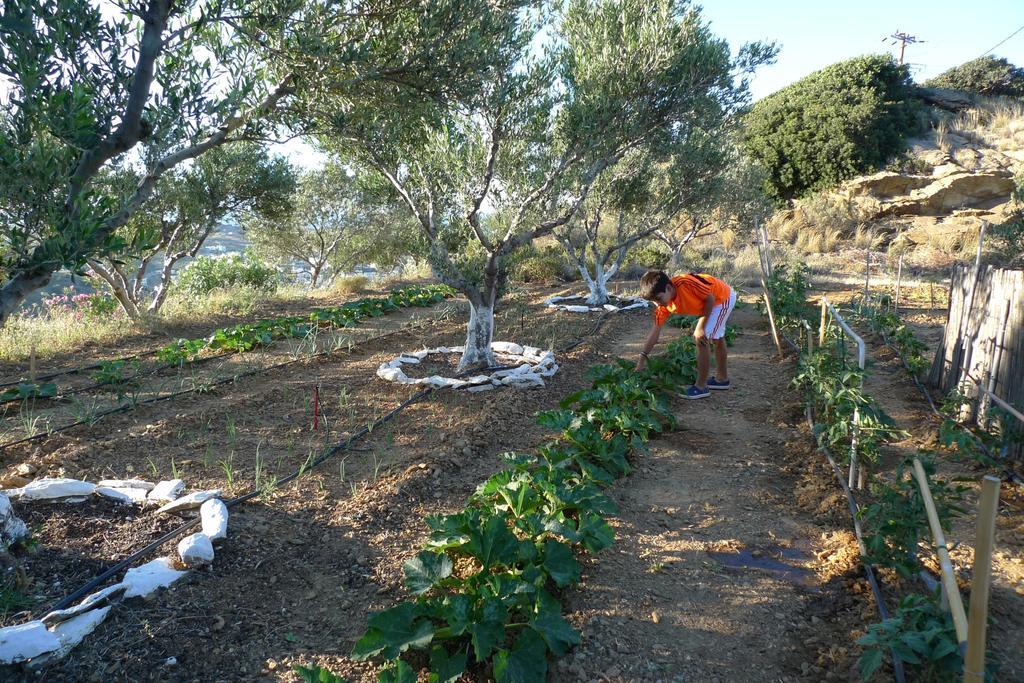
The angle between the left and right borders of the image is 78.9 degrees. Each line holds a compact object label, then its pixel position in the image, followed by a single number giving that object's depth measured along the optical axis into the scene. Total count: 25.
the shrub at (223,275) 15.62
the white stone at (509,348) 8.70
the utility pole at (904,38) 32.62
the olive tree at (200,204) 10.60
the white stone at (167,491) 4.04
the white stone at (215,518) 3.56
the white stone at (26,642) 2.46
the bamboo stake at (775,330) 8.41
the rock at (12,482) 4.16
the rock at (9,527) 3.20
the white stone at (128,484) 4.14
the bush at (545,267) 18.45
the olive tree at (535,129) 6.81
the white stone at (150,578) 3.03
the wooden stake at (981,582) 1.85
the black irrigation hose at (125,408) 5.16
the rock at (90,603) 2.69
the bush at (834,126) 22.52
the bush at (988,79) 28.44
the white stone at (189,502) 3.88
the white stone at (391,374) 7.29
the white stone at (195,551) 3.31
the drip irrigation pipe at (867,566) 2.41
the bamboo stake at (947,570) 2.09
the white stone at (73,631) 2.56
